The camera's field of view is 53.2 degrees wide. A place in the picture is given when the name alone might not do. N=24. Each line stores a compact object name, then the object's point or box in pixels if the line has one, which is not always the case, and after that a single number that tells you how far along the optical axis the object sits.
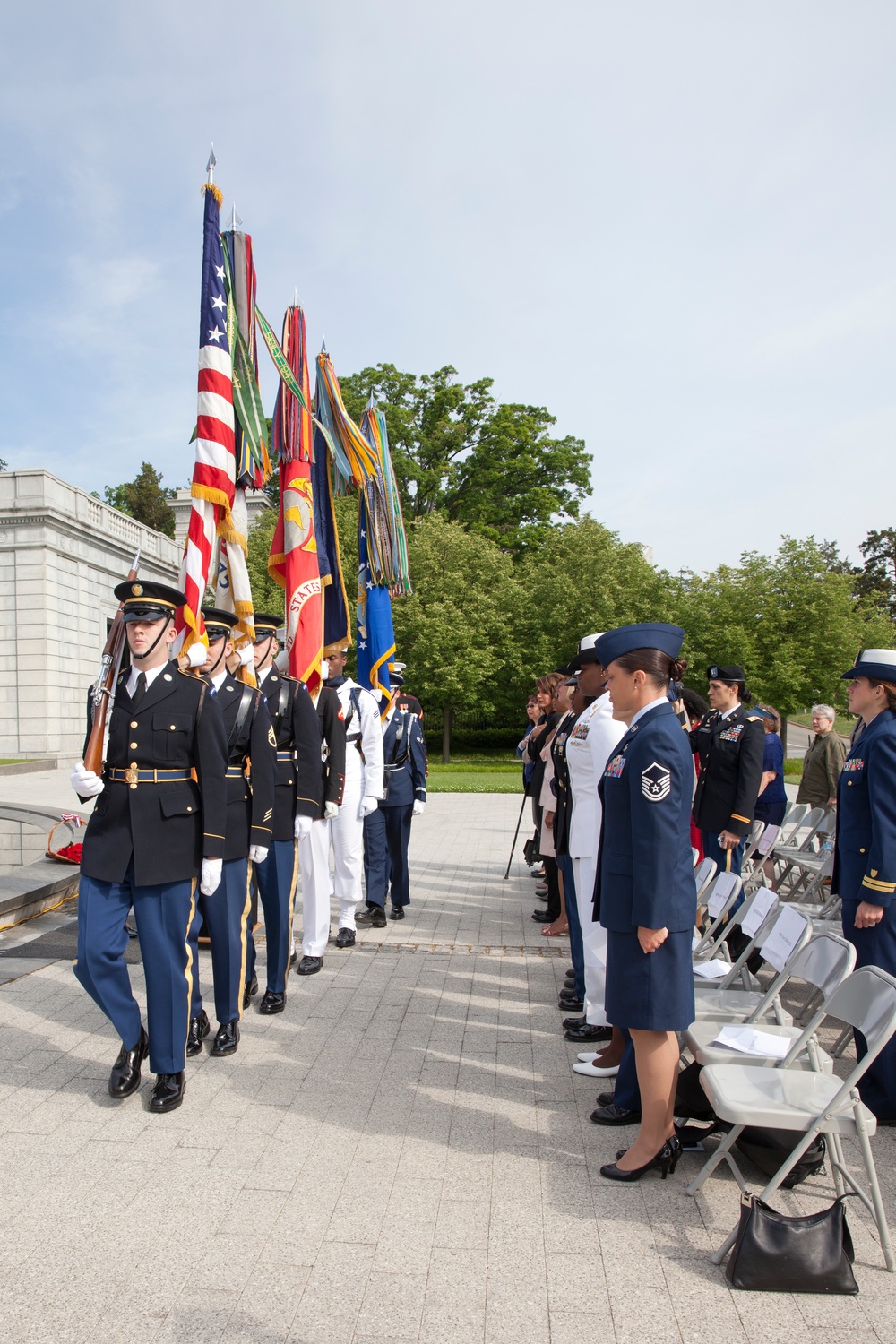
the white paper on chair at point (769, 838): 7.35
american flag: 5.57
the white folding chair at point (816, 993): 3.34
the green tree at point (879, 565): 68.38
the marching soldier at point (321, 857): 6.04
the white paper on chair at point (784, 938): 3.79
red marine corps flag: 6.74
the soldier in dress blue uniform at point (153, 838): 3.98
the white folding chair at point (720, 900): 5.02
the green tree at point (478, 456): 41.25
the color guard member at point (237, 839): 4.64
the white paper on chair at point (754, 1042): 3.38
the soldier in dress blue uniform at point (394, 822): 7.60
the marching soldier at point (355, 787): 6.94
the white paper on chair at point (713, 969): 4.56
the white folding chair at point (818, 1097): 2.87
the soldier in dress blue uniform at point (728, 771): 6.56
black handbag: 2.72
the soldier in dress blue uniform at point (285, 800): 5.33
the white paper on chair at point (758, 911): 4.50
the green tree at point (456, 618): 31.92
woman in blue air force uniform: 3.28
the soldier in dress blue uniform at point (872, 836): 3.96
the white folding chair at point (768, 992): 3.75
